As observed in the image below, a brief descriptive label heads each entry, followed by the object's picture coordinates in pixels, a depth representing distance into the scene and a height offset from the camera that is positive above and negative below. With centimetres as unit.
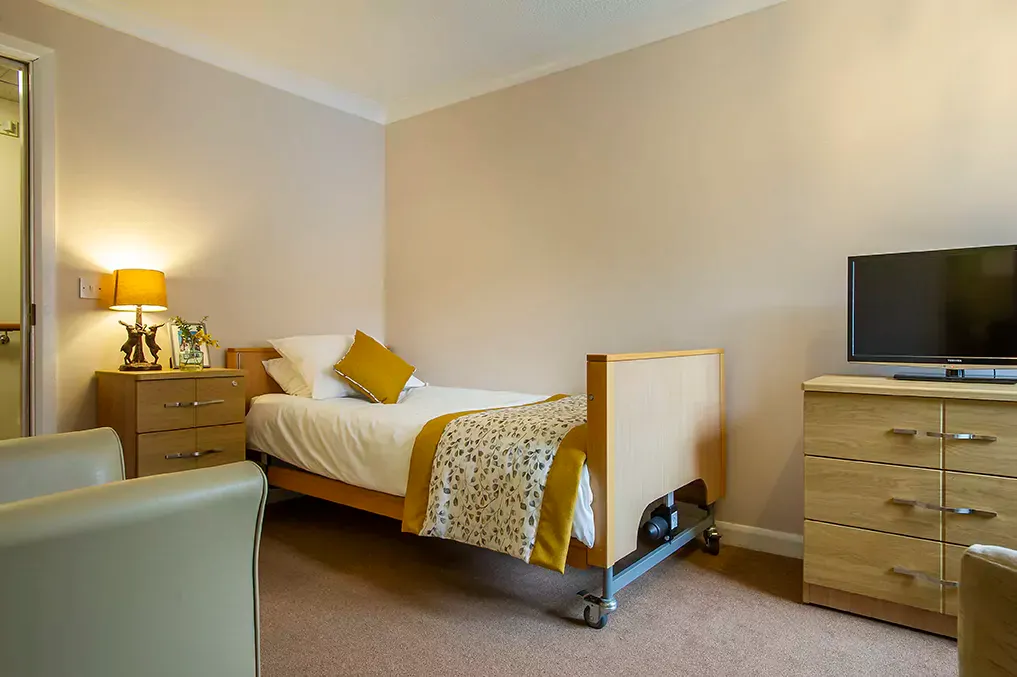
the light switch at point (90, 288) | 285 +23
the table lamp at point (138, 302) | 279 +16
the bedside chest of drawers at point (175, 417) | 263 -36
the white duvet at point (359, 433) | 243 -43
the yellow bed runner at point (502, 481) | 196 -50
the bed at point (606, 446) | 197 -45
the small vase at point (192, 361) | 301 -12
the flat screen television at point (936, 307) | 208 +10
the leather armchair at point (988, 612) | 69 -33
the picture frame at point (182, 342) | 302 -3
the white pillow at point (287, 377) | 332 -23
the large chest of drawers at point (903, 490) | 185 -50
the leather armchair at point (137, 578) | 86 -38
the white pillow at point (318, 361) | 328 -13
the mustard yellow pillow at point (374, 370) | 321 -19
